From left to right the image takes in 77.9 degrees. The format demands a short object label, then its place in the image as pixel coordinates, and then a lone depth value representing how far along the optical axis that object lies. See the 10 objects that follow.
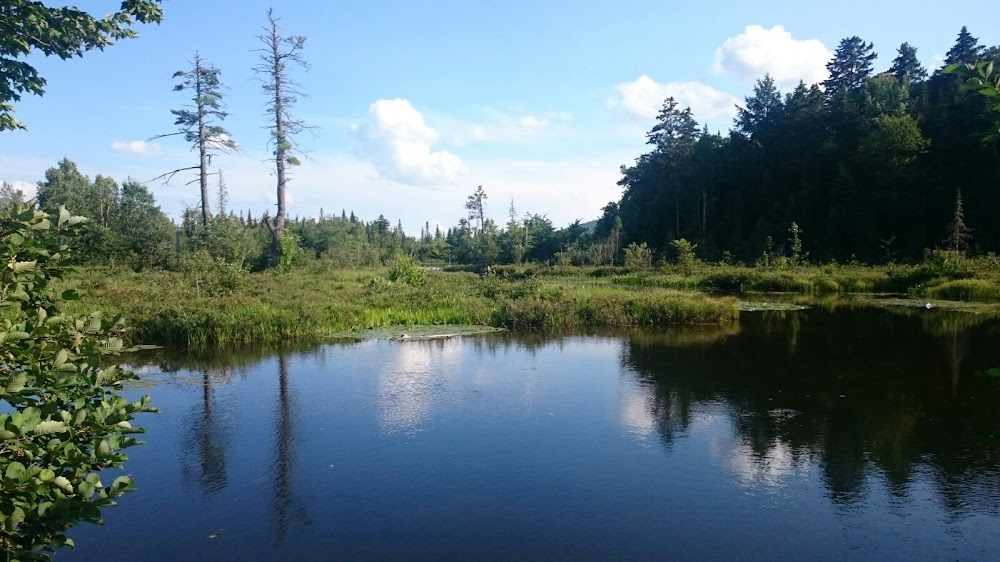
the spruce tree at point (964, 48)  48.38
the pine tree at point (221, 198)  68.12
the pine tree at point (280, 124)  28.94
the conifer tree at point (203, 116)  29.14
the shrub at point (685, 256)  39.91
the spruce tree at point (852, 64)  58.97
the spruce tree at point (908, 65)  58.38
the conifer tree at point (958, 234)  33.38
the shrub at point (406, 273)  27.14
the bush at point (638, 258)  44.19
